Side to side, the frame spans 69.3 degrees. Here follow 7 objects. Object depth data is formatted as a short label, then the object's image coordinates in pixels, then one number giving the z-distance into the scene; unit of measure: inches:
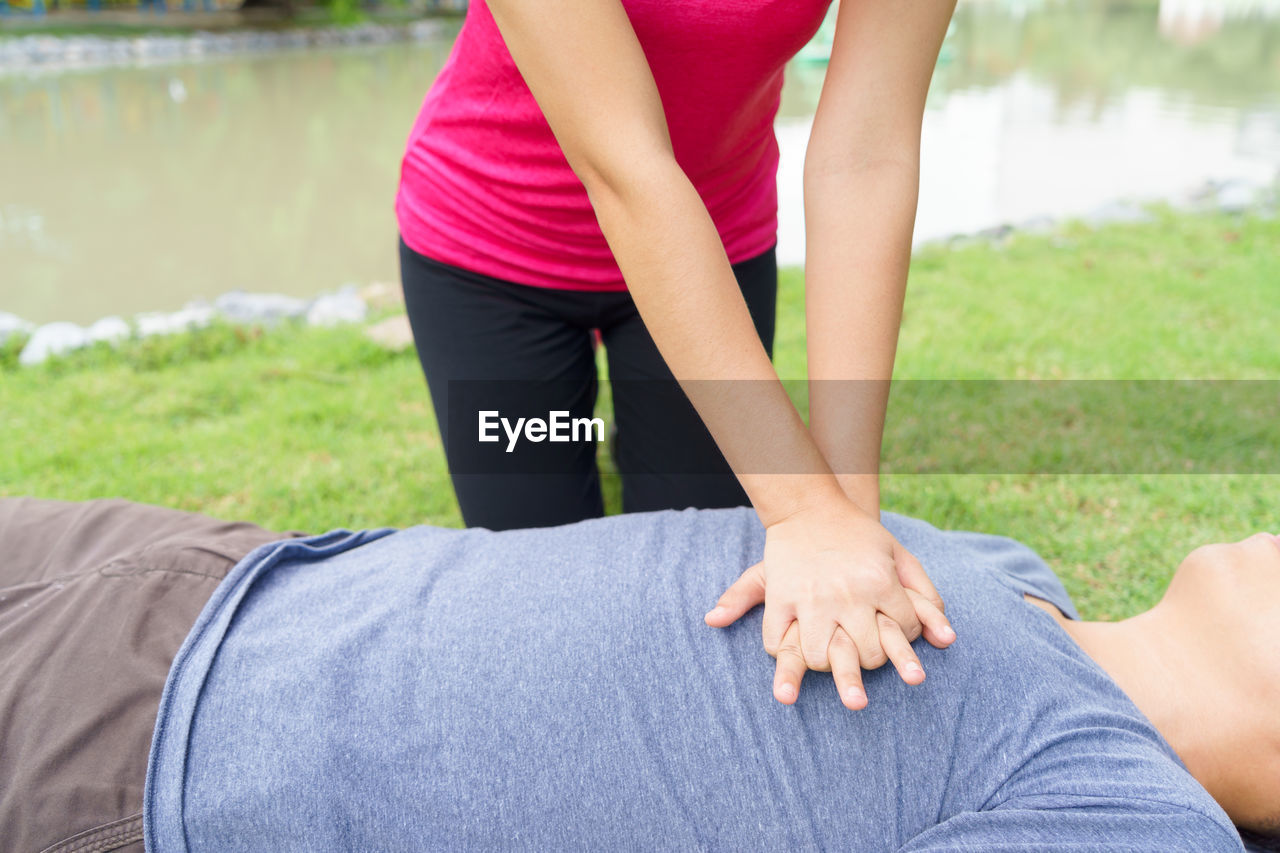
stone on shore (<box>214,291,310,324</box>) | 147.9
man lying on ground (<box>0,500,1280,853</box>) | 35.4
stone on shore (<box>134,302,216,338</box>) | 132.0
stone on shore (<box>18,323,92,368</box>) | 122.7
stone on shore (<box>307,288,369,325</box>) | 143.0
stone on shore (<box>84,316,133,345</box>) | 127.9
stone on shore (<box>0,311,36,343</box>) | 129.6
